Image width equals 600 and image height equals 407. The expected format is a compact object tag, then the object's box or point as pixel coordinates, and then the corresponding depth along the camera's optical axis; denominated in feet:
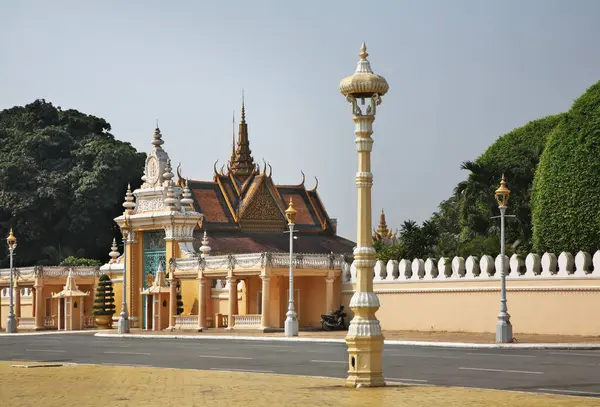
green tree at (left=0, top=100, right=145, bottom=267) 249.14
